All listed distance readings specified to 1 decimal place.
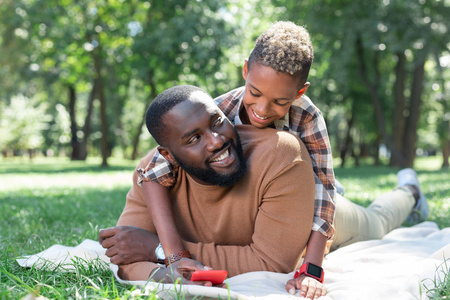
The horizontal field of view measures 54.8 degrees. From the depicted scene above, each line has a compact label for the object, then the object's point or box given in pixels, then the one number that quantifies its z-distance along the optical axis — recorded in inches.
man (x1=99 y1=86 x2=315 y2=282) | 100.7
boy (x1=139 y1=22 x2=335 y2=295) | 106.9
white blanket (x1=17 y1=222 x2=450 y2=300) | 91.3
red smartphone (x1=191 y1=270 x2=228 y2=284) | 91.3
